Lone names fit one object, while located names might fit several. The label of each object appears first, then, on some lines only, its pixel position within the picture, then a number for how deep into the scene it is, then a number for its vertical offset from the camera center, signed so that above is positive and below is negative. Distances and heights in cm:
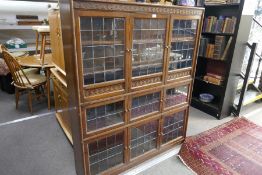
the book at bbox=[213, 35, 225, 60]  277 -18
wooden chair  267 -76
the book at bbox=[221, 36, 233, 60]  267 -20
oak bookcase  134 -37
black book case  268 -68
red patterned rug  196 -125
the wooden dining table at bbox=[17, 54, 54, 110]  272 -52
